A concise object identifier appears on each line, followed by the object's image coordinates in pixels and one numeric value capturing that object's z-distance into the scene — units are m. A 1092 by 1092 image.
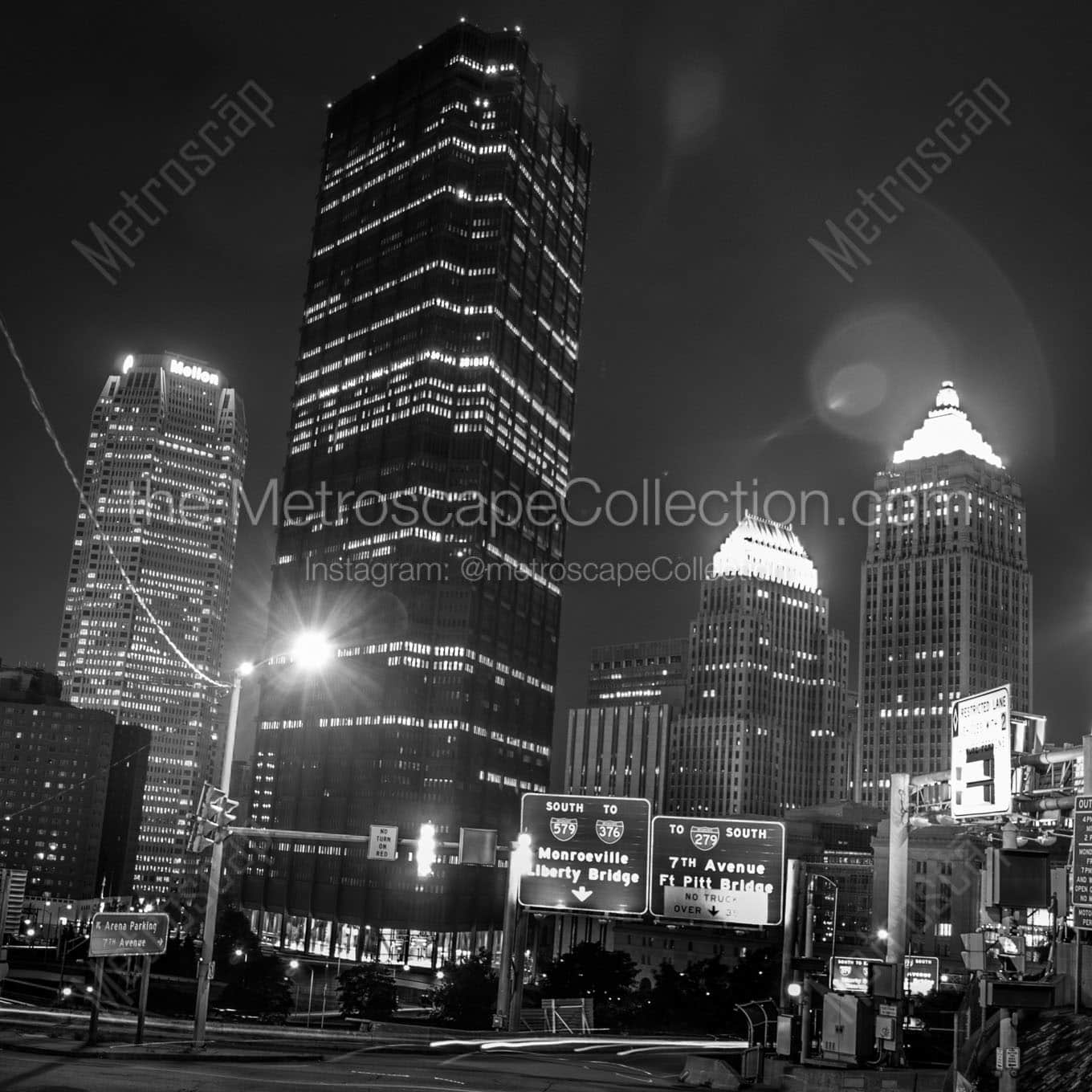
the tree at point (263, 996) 83.50
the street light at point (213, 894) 31.89
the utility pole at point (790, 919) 39.66
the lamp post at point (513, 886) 42.44
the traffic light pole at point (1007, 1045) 24.91
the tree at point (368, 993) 86.25
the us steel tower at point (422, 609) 174.75
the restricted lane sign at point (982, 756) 45.03
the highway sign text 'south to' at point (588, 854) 41.94
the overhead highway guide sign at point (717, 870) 41.28
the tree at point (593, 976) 106.38
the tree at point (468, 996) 81.75
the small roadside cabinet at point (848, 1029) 41.25
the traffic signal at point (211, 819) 32.81
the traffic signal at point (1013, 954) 40.41
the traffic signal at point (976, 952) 29.42
